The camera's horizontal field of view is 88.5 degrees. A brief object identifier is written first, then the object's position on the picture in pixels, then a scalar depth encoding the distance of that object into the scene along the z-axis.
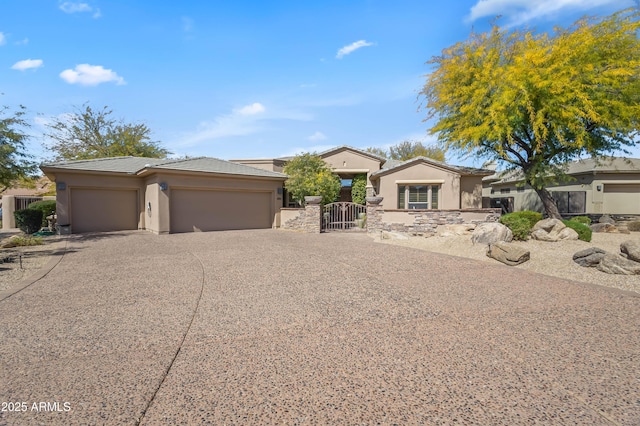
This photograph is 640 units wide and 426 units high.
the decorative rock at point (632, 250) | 7.34
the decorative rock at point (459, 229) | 12.86
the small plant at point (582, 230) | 11.22
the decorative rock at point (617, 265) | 7.07
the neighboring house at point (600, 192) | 19.77
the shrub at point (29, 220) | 15.98
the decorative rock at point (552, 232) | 11.01
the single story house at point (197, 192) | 15.24
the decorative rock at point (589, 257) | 7.71
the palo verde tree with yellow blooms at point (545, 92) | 12.61
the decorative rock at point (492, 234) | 10.70
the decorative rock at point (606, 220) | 16.84
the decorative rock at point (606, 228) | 14.72
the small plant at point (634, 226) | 14.77
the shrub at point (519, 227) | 11.01
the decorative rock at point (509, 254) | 8.49
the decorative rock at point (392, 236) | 13.22
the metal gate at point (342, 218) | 16.84
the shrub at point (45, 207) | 18.09
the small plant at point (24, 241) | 12.04
